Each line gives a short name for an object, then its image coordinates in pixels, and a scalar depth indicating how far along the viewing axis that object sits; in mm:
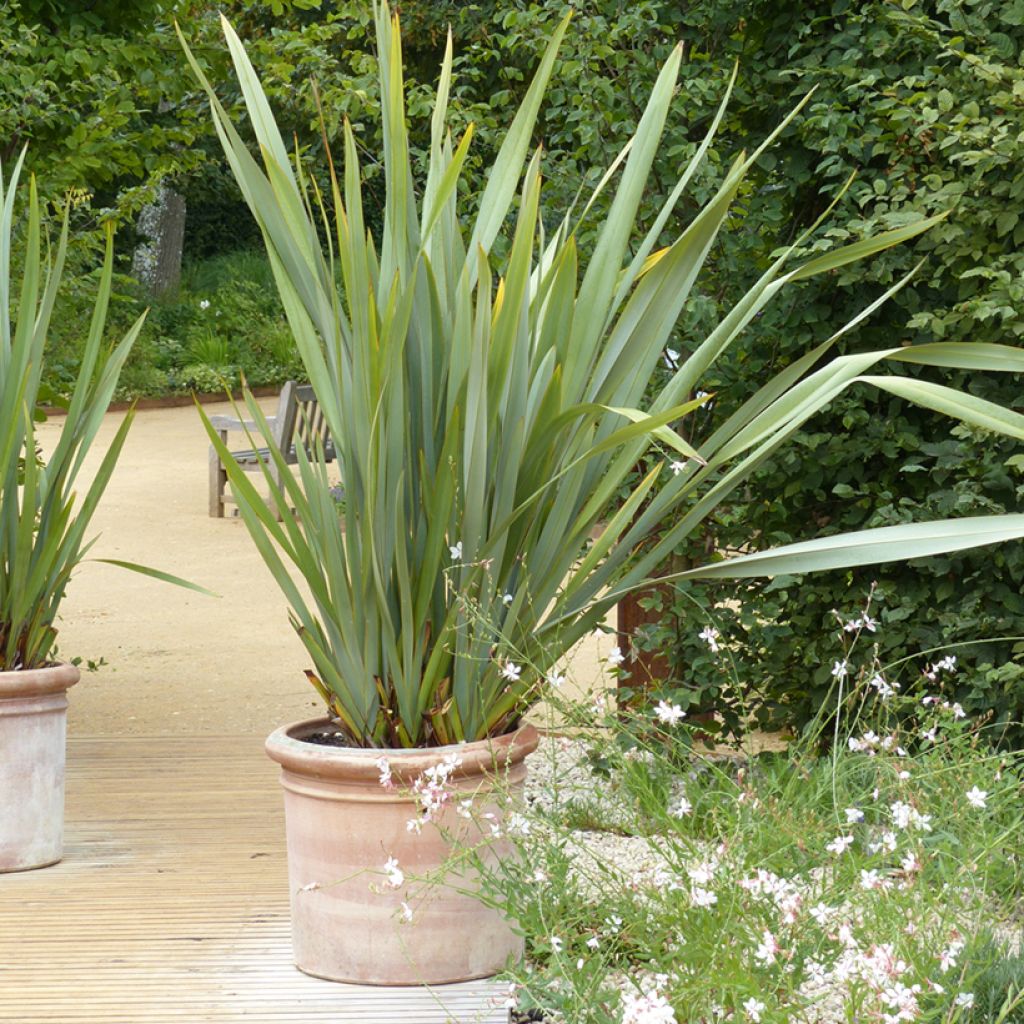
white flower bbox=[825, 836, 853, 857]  5718
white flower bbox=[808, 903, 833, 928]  5537
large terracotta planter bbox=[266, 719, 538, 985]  6257
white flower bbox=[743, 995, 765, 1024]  5414
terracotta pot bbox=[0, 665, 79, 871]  7127
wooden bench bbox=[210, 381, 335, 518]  18719
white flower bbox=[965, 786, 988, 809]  5789
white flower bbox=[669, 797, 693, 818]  5955
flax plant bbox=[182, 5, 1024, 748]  6235
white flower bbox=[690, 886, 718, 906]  5570
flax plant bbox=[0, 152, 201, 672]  7129
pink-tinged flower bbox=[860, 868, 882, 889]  5598
